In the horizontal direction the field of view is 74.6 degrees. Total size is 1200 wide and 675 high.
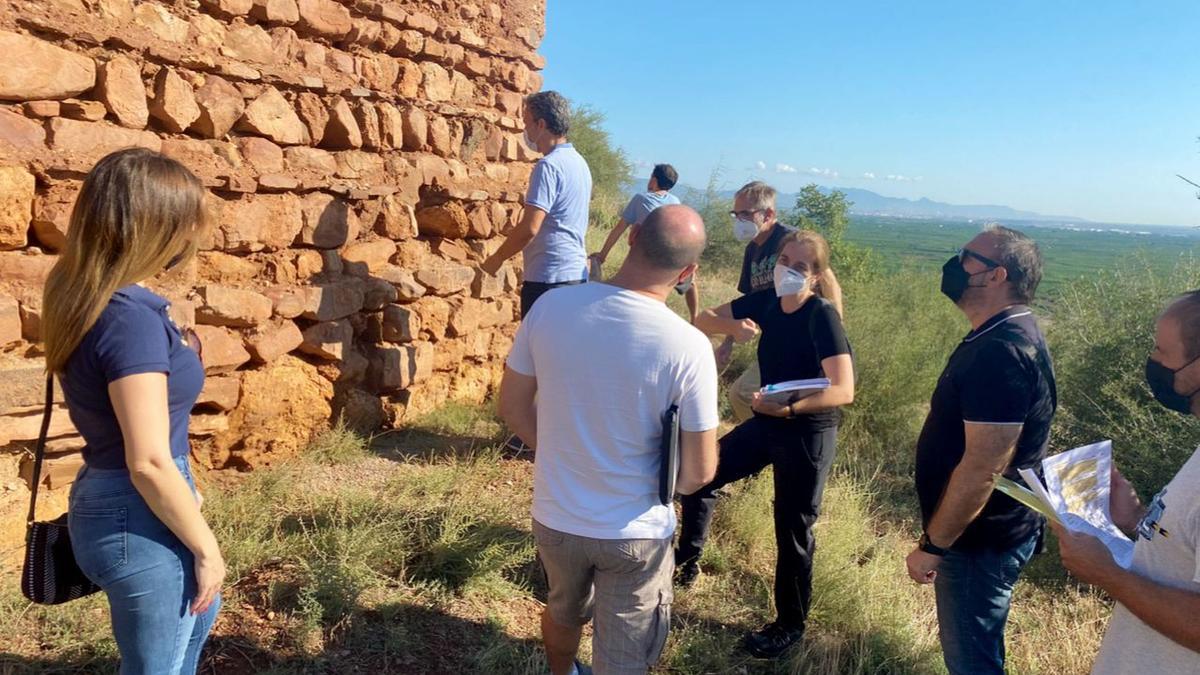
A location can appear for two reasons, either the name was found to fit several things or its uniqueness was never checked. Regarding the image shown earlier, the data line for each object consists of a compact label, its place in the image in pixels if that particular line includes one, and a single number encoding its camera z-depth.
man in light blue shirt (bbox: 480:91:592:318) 4.98
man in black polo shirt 2.61
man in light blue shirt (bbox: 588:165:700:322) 7.32
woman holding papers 3.43
